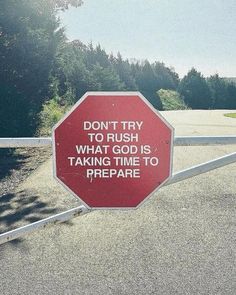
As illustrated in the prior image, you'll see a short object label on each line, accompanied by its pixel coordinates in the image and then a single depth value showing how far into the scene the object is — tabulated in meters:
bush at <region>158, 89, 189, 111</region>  68.38
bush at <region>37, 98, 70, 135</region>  13.53
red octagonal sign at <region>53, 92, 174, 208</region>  1.67
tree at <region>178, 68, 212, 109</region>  73.06
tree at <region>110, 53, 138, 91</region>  60.76
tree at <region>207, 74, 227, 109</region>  75.28
